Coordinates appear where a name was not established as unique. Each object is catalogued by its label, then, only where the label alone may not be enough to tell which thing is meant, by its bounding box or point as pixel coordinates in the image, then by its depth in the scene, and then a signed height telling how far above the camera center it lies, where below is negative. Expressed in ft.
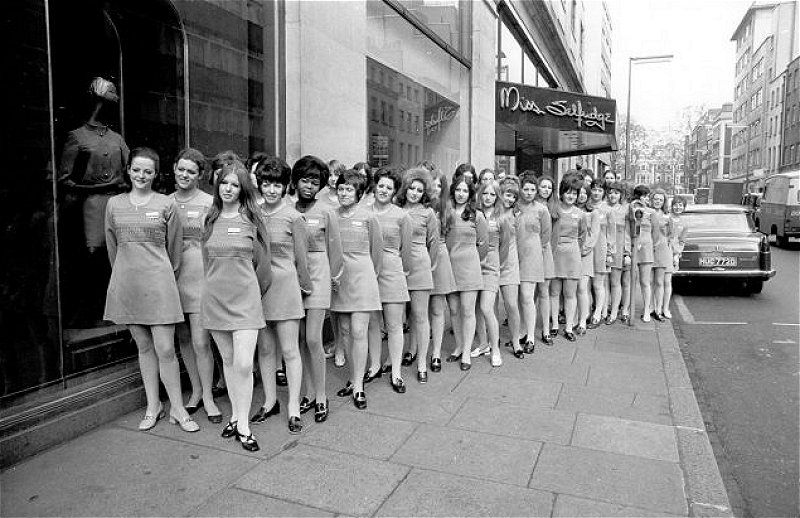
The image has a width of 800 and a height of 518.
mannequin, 16.11 +0.83
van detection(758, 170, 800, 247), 77.92 +0.67
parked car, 35.96 -2.33
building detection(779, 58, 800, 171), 193.26 +28.68
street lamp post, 79.28 +13.50
